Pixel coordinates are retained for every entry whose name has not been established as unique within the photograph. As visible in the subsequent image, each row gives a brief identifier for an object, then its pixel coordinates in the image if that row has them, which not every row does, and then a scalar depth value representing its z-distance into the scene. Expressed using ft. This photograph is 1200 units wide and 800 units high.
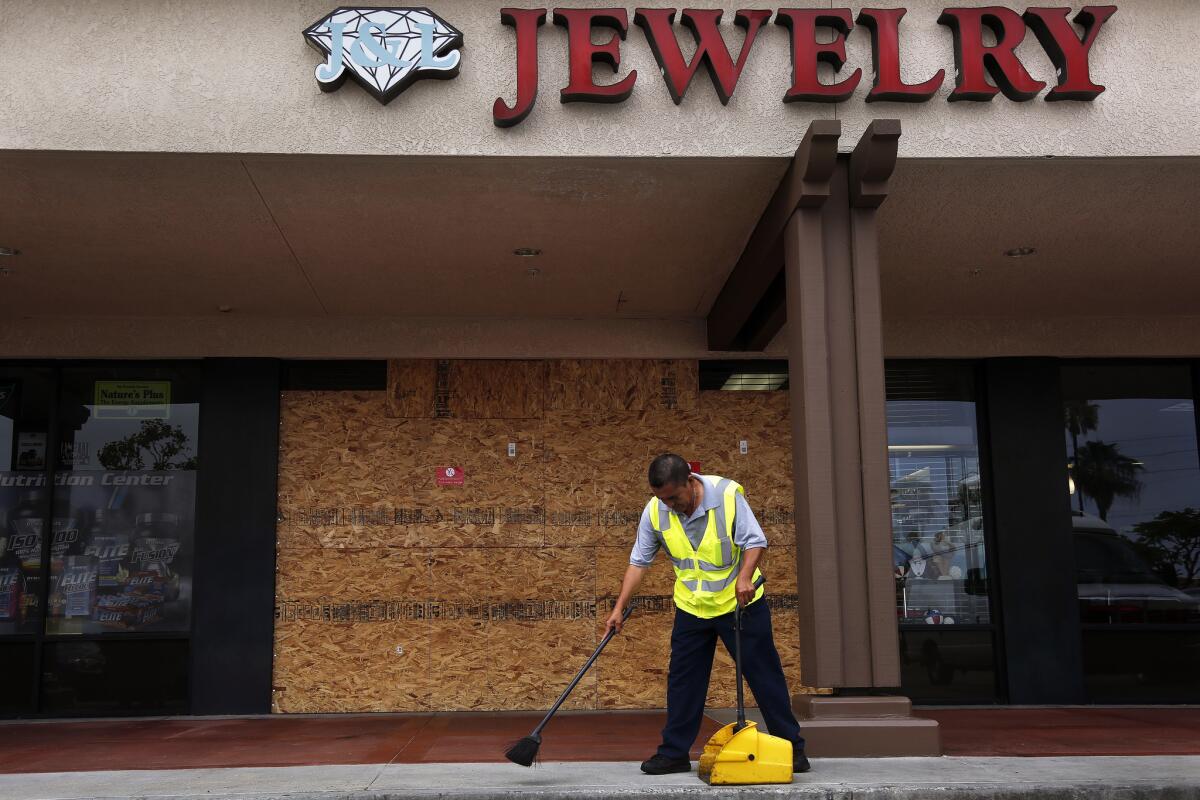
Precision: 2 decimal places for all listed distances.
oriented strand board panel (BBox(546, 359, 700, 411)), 33.96
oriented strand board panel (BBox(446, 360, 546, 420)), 33.76
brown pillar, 21.75
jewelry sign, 22.58
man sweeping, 19.57
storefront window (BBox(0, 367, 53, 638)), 32.30
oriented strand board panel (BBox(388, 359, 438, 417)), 33.65
